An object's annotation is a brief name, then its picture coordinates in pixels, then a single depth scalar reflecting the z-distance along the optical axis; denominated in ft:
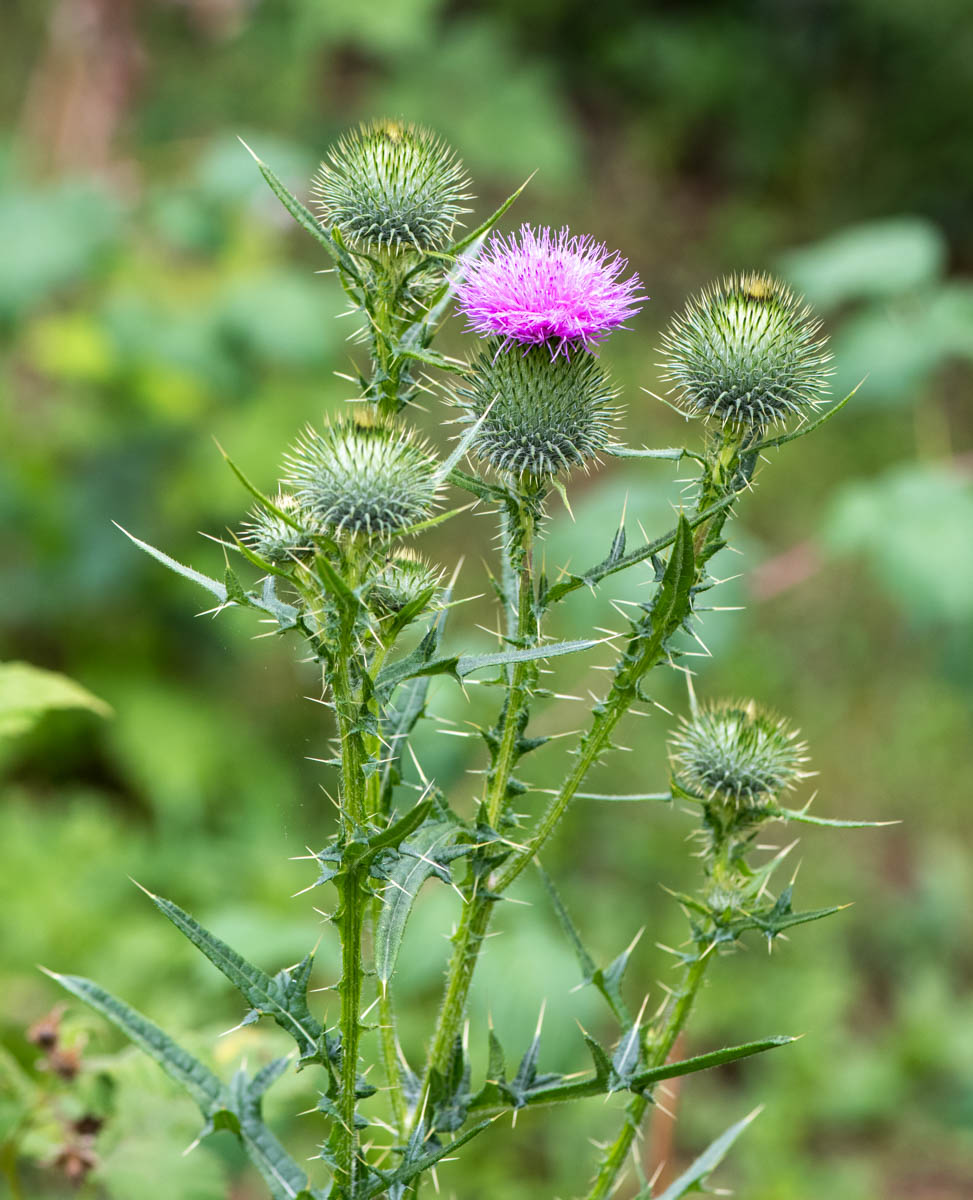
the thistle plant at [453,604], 2.96
